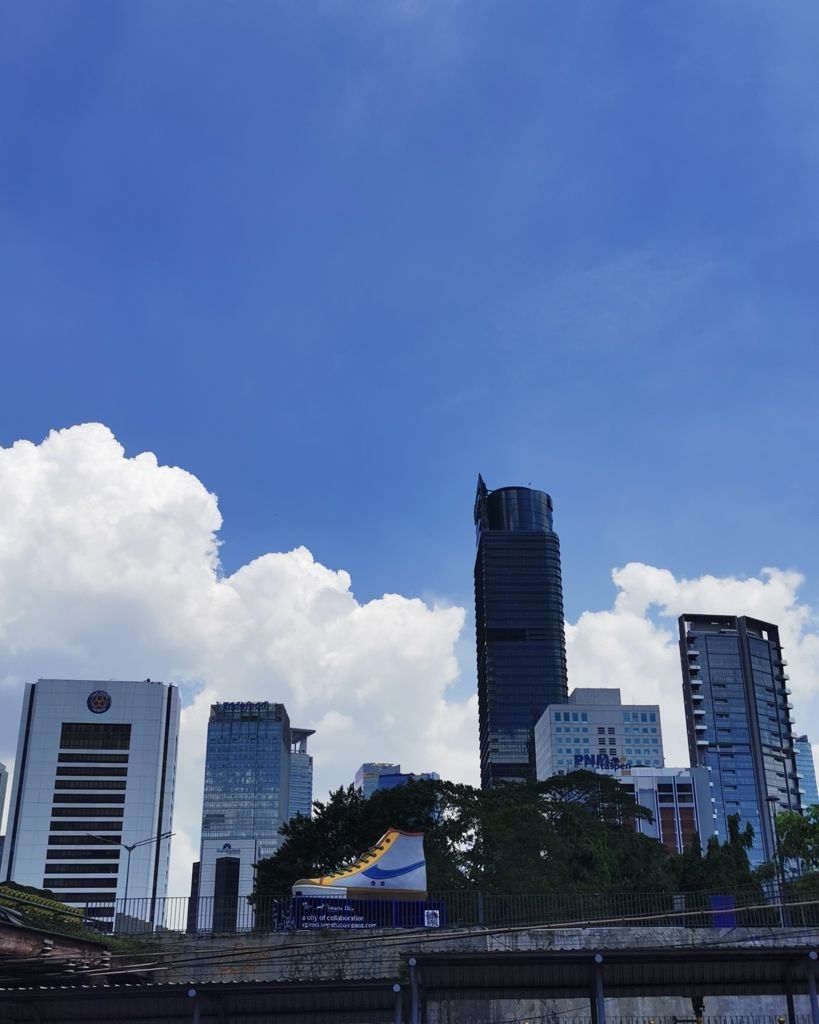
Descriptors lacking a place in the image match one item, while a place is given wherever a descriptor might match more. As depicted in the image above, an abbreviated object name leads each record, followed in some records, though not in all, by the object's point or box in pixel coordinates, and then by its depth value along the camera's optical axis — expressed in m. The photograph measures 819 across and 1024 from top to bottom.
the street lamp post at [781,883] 38.38
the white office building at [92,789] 184.25
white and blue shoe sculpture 38.56
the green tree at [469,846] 67.19
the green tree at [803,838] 64.19
